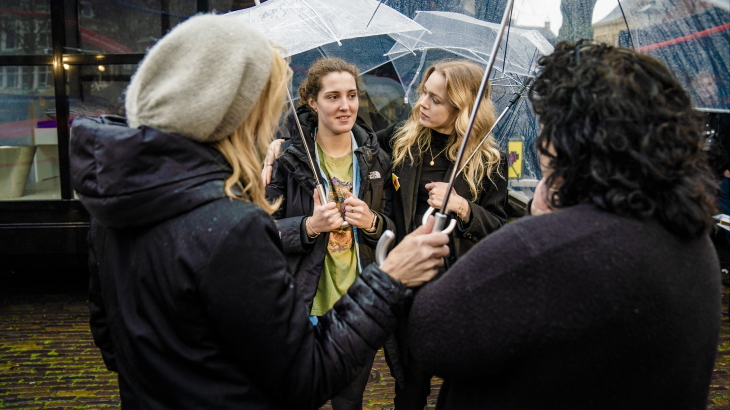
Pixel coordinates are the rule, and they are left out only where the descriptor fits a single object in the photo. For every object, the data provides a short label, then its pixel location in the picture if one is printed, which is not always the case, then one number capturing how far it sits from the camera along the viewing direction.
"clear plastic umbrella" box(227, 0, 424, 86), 2.65
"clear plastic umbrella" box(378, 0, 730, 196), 1.47
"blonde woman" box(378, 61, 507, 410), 2.56
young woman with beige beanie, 1.10
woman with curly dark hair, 0.96
